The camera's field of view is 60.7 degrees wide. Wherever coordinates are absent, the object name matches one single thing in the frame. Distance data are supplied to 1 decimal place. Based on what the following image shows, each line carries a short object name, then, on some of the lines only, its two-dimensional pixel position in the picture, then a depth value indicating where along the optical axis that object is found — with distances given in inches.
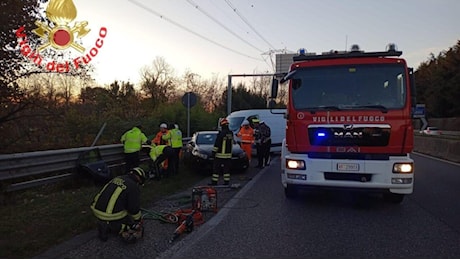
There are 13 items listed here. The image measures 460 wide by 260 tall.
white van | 748.0
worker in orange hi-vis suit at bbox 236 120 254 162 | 556.4
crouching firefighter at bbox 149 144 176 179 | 415.8
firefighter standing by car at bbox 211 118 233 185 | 393.4
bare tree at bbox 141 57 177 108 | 1975.6
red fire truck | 268.1
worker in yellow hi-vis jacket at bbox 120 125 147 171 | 410.0
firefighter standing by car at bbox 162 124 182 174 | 447.2
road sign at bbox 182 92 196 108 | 597.0
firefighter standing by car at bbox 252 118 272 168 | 544.1
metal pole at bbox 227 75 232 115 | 1192.0
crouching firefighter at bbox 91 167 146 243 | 199.5
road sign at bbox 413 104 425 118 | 276.9
